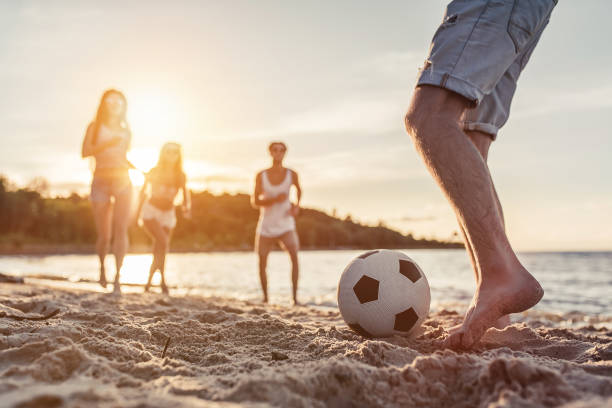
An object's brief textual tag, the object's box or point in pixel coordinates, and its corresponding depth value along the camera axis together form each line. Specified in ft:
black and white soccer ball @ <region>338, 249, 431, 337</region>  9.34
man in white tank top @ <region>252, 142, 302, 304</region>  23.91
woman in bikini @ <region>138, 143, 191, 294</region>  24.77
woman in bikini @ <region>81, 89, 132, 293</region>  19.97
